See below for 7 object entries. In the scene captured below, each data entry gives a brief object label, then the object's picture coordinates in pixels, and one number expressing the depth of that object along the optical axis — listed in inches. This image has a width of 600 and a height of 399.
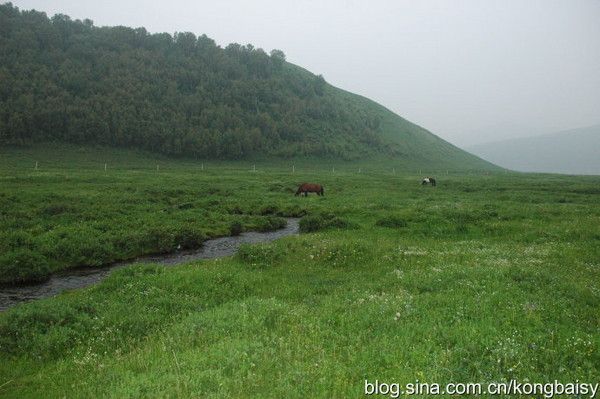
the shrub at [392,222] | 1106.1
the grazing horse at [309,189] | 1857.4
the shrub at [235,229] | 1182.6
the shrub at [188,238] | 1009.5
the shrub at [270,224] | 1248.8
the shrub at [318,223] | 1135.0
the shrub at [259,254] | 768.9
